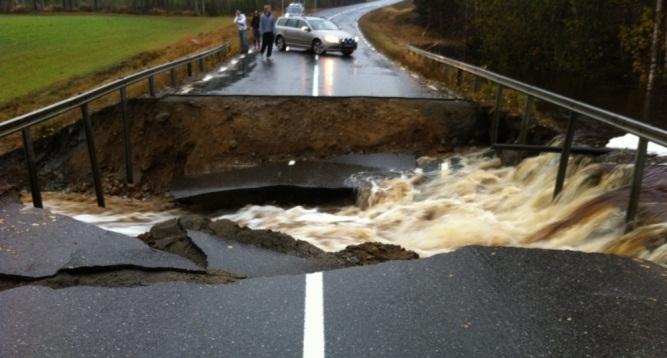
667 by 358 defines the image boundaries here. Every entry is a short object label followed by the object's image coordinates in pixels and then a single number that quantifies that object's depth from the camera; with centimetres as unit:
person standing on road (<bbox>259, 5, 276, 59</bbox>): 2497
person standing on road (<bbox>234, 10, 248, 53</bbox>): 2769
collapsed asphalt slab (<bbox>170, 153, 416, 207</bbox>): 1062
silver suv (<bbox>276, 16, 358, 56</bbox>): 2853
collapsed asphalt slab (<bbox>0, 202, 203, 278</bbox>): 514
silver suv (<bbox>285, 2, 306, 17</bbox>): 5504
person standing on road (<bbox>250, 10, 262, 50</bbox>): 2997
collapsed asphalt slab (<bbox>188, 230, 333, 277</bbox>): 549
